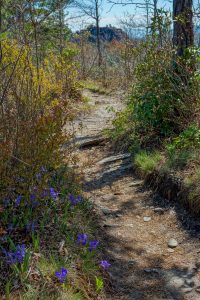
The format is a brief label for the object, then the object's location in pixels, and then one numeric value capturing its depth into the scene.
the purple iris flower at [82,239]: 2.99
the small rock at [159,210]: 4.39
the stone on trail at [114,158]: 6.19
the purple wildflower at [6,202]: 3.07
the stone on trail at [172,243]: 3.69
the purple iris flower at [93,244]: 2.97
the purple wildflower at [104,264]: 2.76
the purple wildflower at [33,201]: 3.13
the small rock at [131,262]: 3.40
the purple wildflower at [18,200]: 3.05
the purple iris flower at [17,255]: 2.55
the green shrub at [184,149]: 4.70
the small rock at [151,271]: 3.28
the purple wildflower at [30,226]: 2.95
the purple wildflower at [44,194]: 3.28
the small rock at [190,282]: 3.07
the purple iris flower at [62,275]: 2.46
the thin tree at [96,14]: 20.17
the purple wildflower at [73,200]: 3.60
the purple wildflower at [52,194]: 3.30
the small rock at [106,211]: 4.42
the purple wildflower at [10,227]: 2.88
